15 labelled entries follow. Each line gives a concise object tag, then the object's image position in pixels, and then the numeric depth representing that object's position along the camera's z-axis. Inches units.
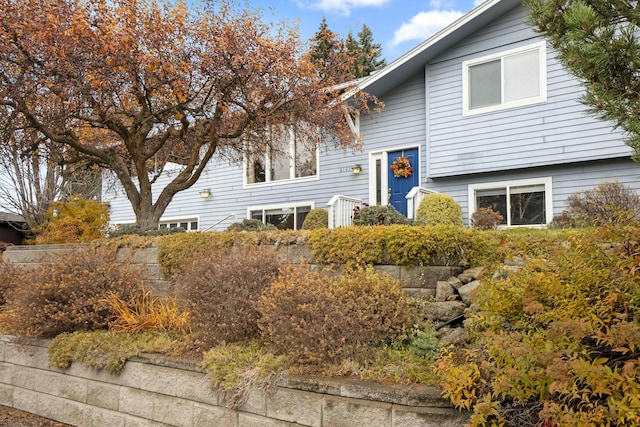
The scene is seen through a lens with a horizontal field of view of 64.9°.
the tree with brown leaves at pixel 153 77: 321.4
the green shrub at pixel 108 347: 191.2
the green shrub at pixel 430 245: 215.0
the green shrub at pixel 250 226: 345.4
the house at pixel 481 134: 371.9
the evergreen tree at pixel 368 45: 1298.0
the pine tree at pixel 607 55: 136.8
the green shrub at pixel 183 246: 282.5
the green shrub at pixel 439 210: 369.7
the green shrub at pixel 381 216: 297.7
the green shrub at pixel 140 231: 357.4
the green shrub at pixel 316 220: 463.5
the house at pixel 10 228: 850.1
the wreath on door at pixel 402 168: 457.1
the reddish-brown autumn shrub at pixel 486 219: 365.1
